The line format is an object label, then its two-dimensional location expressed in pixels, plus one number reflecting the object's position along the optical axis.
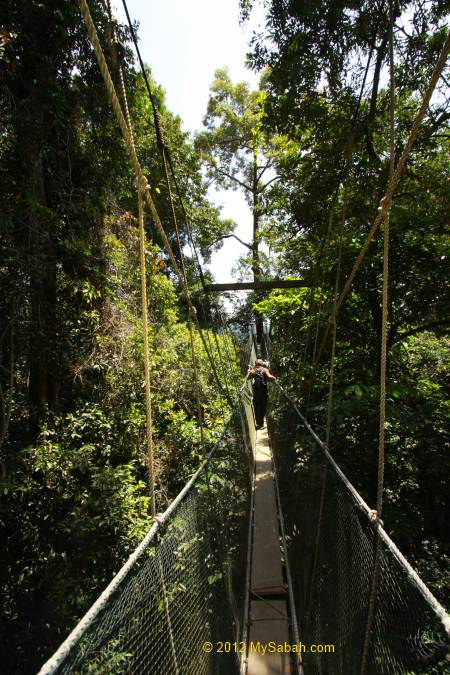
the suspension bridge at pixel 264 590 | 0.68
